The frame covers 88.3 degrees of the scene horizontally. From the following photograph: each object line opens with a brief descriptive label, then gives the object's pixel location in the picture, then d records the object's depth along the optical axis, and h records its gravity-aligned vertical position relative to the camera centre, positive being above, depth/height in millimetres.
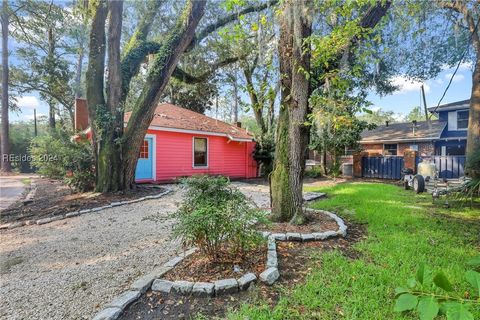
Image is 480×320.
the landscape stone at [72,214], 5191 -1211
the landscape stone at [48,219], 4875 -1252
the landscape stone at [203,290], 2176 -1186
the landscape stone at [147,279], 2314 -1212
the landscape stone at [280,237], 3350 -1107
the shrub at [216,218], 2424 -630
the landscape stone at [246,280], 2256 -1161
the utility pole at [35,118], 24609 +3975
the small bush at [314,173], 13455 -986
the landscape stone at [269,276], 2318 -1148
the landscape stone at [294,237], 3354 -1111
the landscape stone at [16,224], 4661 -1285
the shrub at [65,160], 7191 -93
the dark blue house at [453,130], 14859 +1467
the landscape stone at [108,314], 1938 -1256
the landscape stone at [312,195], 6859 -1189
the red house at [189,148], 9914 +383
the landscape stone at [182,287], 2216 -1186
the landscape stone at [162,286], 2278 -1209
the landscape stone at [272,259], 2578 -1128
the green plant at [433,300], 713 -459
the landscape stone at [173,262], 2705 -1186
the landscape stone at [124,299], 2084 -1242
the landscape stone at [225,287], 2191 -1171
